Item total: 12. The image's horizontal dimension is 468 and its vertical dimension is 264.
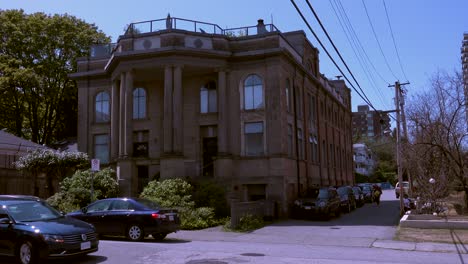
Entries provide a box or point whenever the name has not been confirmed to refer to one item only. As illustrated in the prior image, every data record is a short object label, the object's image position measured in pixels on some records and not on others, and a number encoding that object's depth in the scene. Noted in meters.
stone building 26.56
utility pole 24.33
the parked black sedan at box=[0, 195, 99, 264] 10.07
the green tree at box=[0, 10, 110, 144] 38.03
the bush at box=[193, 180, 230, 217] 23.75
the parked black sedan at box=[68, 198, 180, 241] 15.04
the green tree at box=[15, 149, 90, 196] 26.66
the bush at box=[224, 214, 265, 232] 19.72
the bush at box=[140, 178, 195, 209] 22.27
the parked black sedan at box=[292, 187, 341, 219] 24.08
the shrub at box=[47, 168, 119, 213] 23.11
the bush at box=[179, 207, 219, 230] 20.02
